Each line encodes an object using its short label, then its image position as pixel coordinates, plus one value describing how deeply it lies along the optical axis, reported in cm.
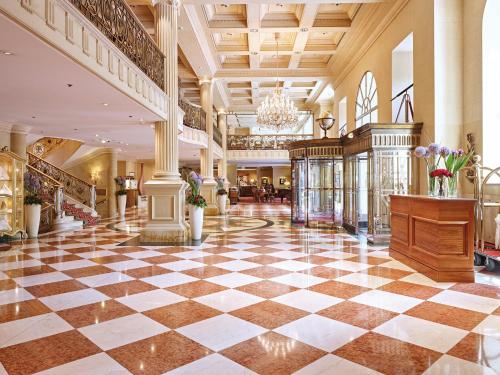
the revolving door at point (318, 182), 936
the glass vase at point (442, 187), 454
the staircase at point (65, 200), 959
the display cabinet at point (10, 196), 735
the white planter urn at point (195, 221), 697
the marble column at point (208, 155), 1280
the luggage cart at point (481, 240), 461
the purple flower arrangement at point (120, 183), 1376
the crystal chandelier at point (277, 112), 1184
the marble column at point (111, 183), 1332
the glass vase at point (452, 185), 464
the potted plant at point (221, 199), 1314
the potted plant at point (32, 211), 801
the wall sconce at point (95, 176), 1491
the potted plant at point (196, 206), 696
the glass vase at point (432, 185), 480
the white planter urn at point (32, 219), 801
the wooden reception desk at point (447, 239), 404
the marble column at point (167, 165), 688
